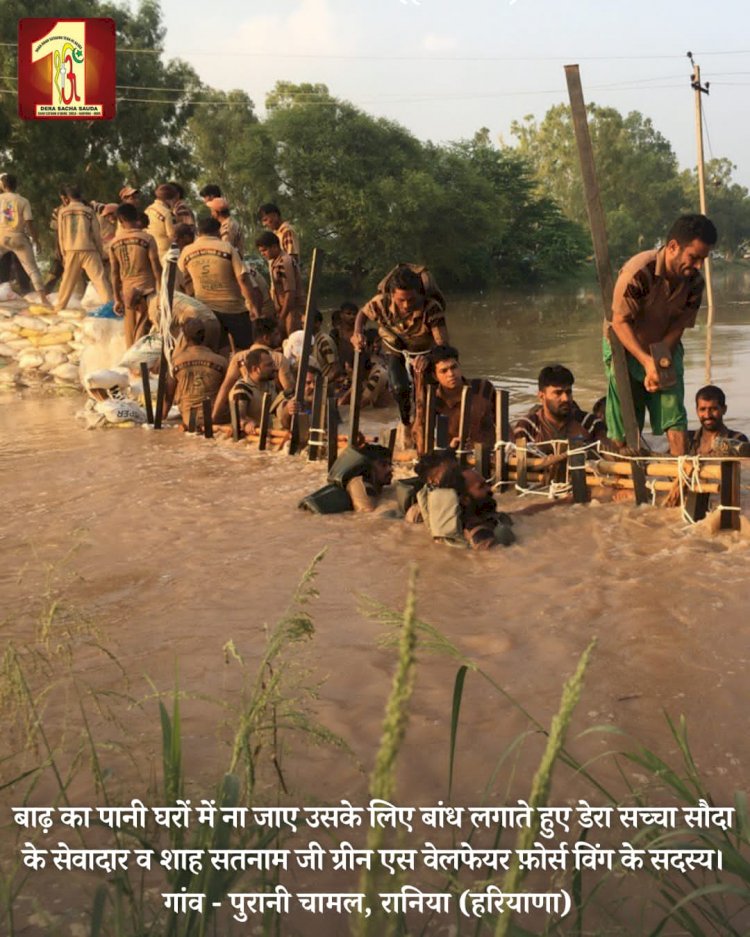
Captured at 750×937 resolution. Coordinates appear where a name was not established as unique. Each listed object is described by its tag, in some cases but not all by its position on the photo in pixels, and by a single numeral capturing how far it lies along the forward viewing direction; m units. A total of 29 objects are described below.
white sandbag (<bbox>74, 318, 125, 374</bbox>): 11.99
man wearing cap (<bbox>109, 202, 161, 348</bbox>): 10.55
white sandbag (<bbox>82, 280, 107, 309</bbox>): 13.97
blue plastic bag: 12.22
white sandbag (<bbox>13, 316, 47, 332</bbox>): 13.89
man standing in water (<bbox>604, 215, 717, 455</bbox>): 5.55
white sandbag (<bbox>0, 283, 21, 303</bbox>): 14.88
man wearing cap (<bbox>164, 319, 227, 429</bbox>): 8.96
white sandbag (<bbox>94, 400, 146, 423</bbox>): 9.55
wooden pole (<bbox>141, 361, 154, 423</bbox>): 9.29
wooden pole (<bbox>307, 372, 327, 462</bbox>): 7.31
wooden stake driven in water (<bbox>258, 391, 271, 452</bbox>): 7.80
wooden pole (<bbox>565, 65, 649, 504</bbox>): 5.56
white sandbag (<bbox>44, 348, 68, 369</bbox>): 13.42
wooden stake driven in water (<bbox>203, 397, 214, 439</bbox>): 8.62
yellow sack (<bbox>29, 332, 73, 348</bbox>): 13.68
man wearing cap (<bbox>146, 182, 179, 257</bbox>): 11.83
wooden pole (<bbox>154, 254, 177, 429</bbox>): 9.24
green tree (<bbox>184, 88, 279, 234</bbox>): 33.66
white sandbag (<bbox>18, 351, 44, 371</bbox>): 13.48
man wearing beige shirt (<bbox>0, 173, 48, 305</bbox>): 14.89
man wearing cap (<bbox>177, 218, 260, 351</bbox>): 9.31
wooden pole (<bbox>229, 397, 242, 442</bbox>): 8.23
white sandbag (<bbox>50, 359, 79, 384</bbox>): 13.13
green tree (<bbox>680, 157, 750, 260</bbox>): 83.25
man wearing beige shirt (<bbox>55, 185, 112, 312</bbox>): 13.45
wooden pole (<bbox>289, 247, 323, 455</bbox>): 7.55
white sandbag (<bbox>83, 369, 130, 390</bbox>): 10.18
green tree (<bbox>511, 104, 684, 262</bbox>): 72.31
